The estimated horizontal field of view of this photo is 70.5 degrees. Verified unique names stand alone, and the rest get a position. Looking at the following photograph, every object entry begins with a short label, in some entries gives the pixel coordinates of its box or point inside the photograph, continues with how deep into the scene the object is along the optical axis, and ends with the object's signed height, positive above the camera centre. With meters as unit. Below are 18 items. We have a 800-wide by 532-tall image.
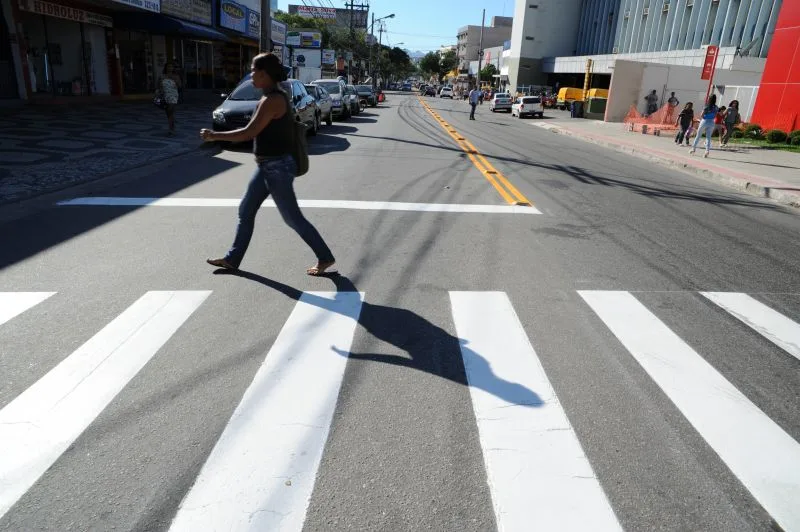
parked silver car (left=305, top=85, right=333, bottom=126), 20.20 -0.85
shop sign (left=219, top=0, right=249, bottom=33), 32.06 +3.16
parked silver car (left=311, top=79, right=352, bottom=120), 25.08 -0.79
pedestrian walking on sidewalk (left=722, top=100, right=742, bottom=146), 19.88 -0.54
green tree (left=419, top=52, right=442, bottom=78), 141.75 +5.02
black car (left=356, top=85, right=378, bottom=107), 38.94 -0.90
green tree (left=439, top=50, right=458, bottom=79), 141.88 +5.53
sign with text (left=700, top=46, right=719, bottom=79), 21.10 +1.43
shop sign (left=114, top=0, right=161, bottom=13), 22.12 +2.40
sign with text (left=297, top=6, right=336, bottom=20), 94.79 +10.56
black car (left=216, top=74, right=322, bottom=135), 14.38 -0.83
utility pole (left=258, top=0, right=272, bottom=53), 19.05 +1.47
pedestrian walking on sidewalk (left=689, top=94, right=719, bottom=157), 16.59 -0.46
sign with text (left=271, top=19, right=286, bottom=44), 41.26 +3.07
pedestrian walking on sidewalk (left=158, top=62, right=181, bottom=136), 14.70 -0.52
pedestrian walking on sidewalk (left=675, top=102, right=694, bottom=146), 20.09 -0.66
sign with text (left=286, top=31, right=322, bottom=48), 59.16 +3.64
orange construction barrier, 26.23 -1.11
